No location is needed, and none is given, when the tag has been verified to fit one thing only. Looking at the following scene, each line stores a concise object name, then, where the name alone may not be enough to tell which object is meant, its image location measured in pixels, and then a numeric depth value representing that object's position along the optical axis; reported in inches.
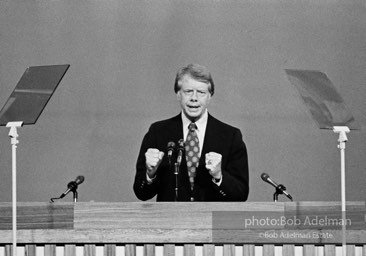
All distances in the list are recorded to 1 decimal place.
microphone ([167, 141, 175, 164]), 482.3
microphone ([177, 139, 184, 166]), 482.0
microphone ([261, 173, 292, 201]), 509.0
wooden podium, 458.6
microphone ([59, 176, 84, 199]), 517.3
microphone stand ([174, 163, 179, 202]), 486.9
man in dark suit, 500.1
